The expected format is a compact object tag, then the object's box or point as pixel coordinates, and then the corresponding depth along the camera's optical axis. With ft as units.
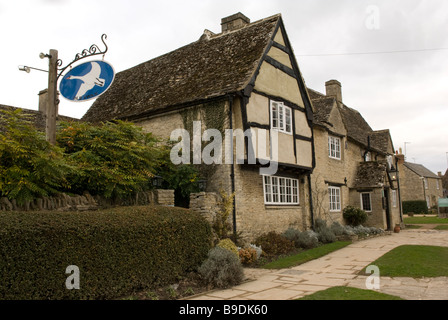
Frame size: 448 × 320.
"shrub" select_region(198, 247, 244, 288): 27.07
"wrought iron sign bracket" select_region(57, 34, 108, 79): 25.39
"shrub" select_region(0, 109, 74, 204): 22.88
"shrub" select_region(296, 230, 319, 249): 45.34
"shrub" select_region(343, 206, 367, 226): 65.16
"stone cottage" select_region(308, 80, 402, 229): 60.54
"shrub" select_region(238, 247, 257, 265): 35.73
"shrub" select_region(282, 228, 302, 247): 45.39
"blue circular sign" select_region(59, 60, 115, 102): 24.03
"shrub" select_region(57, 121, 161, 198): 29.25
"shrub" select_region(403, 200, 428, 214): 141.90
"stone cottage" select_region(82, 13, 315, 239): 41.04
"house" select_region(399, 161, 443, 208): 153.48
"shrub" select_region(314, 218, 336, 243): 51.16
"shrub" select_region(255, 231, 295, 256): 40.63
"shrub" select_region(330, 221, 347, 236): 55.11
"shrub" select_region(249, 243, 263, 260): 37.87
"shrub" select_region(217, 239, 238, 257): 33.03
